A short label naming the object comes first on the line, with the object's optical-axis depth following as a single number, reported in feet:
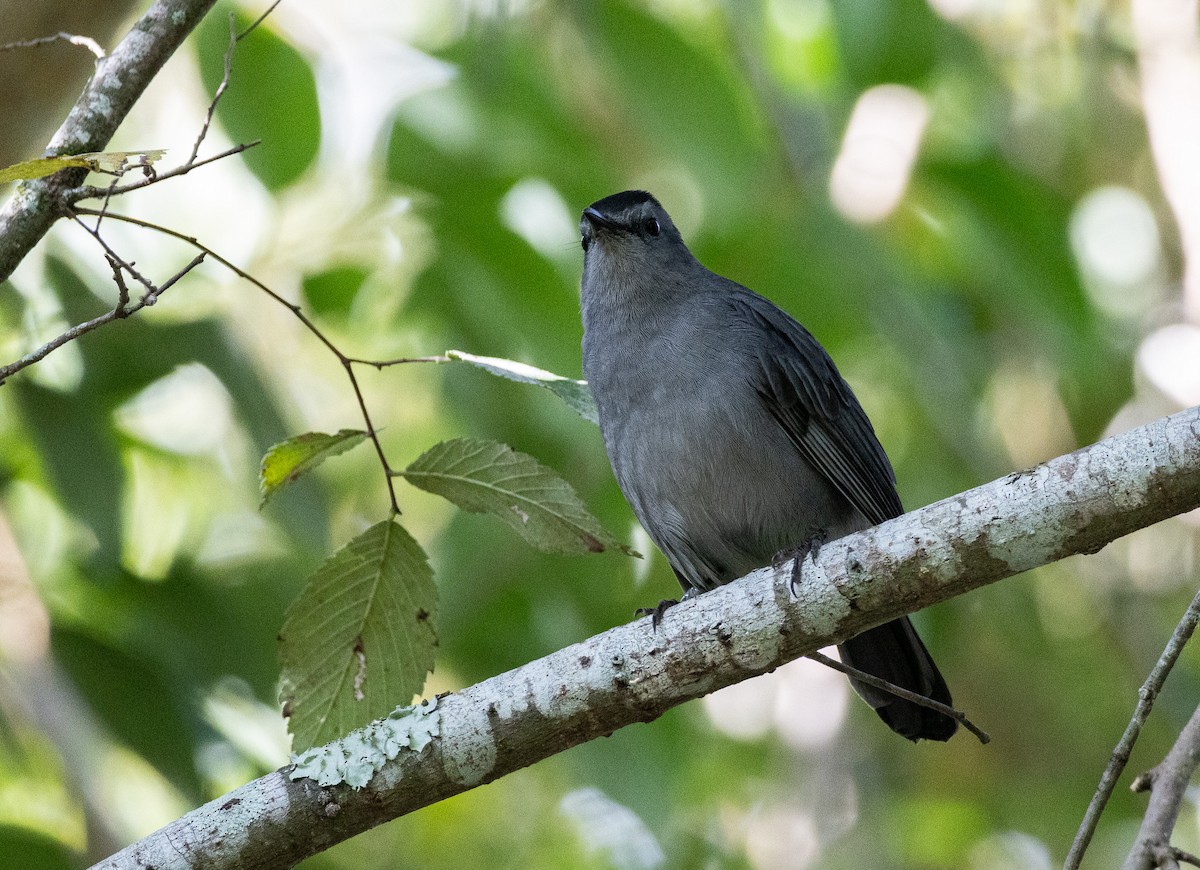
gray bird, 26.00
